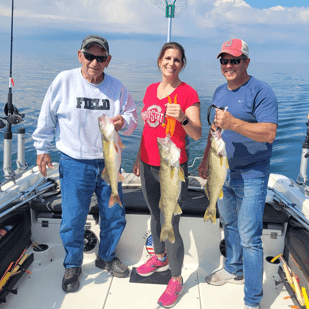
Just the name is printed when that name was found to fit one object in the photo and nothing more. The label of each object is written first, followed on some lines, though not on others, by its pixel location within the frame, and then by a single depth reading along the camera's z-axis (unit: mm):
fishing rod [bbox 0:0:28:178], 3342
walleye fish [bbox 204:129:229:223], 2279
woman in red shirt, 2476
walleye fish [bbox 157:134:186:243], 2225
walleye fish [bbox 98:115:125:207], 2311
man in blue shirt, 2328
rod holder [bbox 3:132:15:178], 3381
